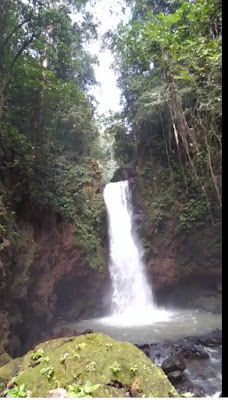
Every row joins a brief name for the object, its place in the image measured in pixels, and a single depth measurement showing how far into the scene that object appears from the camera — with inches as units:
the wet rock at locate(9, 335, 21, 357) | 194.6
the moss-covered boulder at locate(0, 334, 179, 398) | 82.7
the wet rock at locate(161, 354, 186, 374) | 159.0
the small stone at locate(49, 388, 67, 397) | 77.1
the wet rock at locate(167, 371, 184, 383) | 152.3
